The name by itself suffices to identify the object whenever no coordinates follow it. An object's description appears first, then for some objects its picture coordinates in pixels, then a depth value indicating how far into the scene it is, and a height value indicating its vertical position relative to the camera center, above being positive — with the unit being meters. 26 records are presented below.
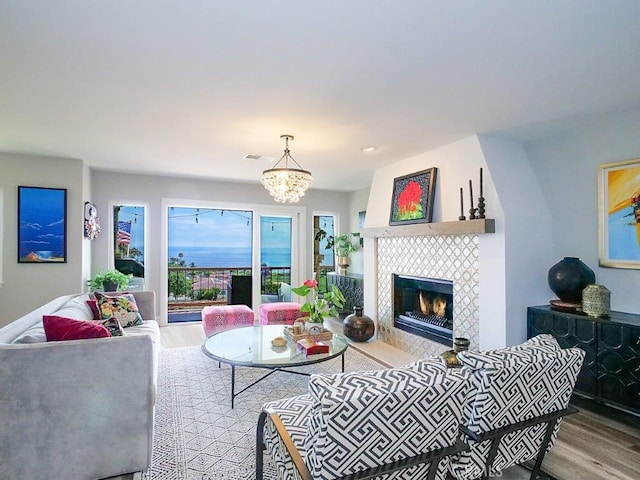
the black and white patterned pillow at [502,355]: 1.64 -0.53
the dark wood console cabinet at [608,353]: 2.61 -0.85
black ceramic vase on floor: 4.67 -1.09
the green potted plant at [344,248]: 6.64 -0.05
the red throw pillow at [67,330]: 2.07 -0.50
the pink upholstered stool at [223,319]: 4.65 -0.98
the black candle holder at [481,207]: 3.46 +0.37
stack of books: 3.05 -0.90
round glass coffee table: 2.85 -0.94
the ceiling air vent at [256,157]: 4.38 +1.13
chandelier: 3.30 +0.61
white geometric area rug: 2.15 -1.34
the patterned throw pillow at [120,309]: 3.68 -0.68
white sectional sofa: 1.82 -0.88
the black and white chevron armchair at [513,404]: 1.61 -0.76
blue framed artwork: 4.42 +0.28
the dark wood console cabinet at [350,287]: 5.74 -0.72
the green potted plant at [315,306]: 3.55 -0.62
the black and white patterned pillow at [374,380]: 1.31 -0.54
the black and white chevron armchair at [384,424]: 1.28 -0.69
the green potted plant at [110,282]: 4.80 -0.49
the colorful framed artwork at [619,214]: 3.01 +0.27
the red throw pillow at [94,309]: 3.43 -0.62
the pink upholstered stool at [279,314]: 5.00 -0.99
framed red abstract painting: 4.06 +0.58
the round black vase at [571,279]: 3.19 -0.31
